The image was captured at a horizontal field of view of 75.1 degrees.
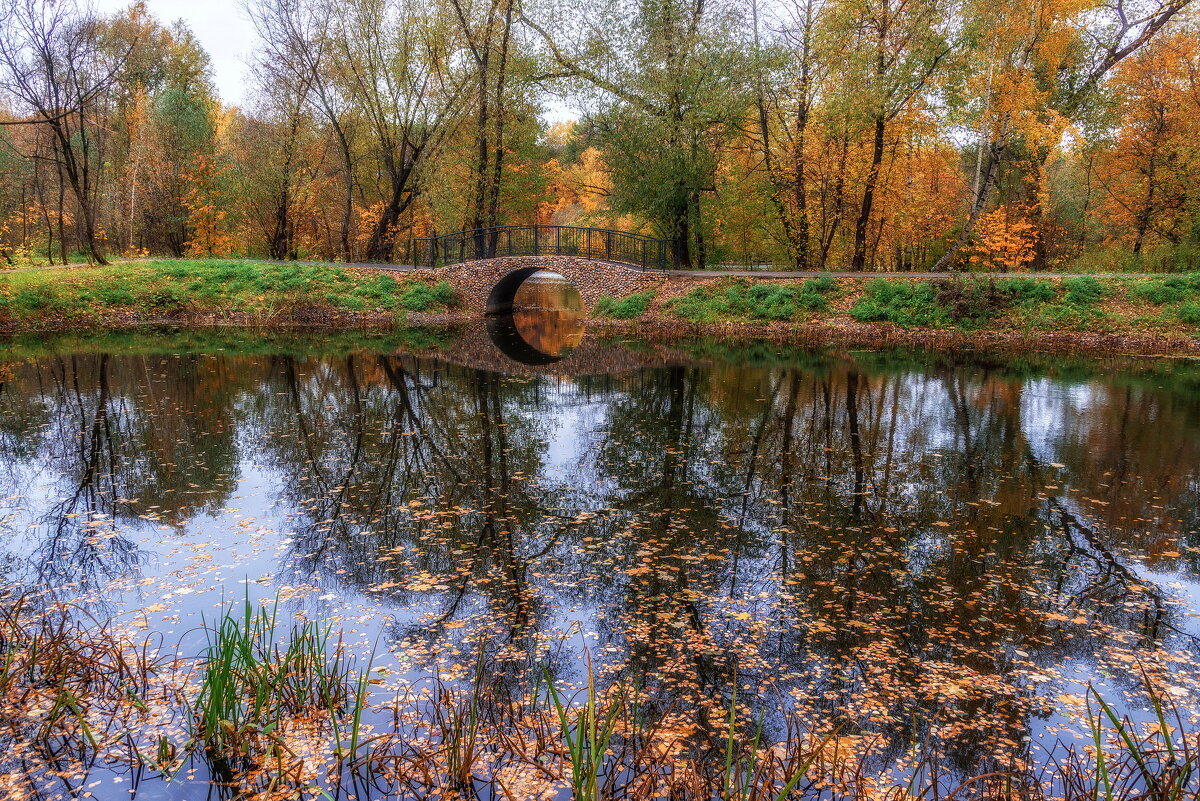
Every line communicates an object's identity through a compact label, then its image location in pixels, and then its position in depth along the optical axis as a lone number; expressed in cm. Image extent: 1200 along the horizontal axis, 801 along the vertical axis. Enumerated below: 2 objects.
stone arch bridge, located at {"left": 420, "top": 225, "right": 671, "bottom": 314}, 2594
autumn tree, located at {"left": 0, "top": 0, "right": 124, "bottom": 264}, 2212
